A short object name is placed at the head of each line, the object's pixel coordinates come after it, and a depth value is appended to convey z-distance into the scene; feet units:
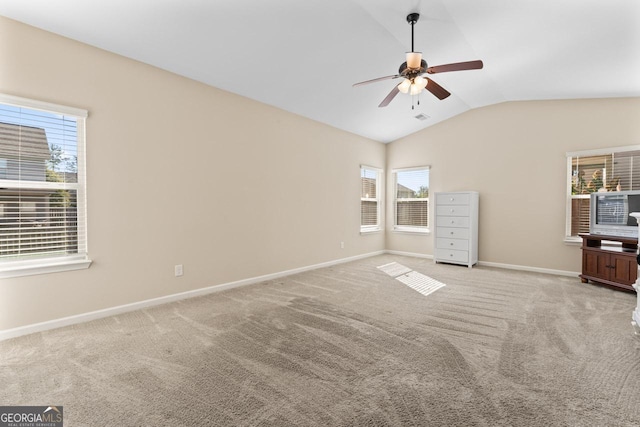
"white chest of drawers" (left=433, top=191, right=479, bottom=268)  17.42
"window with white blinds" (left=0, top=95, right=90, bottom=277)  8.15
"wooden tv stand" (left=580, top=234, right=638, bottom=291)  12.21
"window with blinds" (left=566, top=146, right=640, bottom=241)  13.87
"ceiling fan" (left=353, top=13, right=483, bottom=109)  8.58
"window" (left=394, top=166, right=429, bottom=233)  20.95
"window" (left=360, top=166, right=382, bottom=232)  20.84
